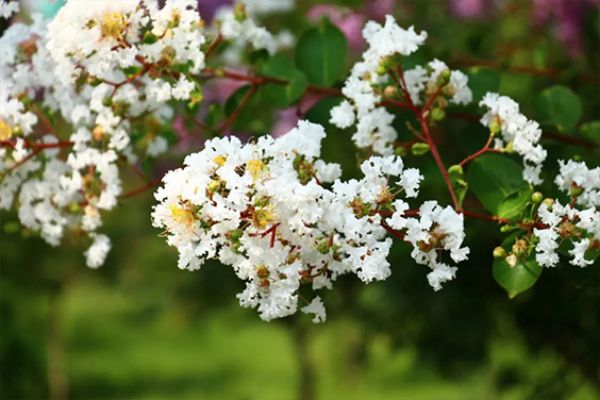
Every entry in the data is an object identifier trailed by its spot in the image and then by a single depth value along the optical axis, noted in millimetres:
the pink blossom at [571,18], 2609
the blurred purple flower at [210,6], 2633
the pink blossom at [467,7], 2936
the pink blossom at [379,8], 2551
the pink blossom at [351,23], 2822
